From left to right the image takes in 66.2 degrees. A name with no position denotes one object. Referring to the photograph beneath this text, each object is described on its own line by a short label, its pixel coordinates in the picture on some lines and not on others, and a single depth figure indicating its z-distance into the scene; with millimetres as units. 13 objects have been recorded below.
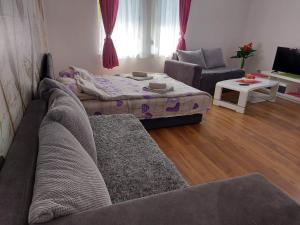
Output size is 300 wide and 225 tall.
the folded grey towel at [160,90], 2705
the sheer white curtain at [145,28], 3900
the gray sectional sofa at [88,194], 687
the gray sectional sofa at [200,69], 3704
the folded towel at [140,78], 3262
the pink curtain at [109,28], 3666
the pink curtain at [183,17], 4160
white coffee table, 3380
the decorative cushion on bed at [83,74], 2808
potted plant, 4523
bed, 2406
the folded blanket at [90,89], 2375
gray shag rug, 1180
